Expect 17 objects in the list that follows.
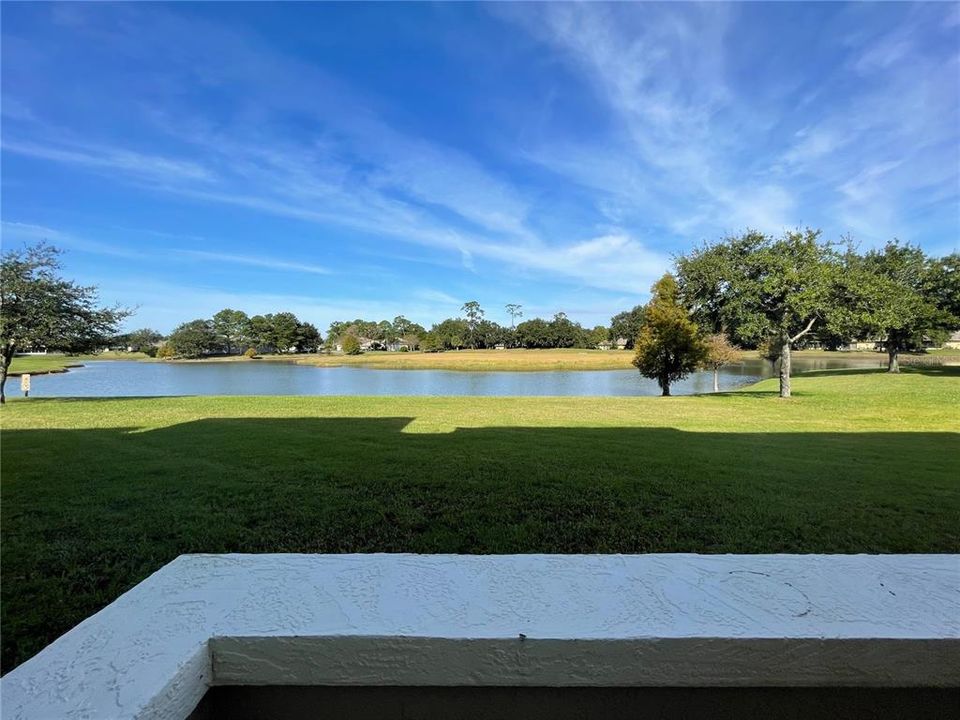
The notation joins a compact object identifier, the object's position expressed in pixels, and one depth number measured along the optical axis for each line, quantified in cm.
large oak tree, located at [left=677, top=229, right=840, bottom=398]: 1443
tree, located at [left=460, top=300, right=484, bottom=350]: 10262
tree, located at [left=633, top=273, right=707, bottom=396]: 2067
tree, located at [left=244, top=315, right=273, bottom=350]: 9050
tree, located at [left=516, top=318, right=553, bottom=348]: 9831
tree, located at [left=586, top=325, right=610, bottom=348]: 9869
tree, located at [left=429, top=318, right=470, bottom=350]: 9721
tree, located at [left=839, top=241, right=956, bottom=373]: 1483
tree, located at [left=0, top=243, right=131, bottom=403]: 1429
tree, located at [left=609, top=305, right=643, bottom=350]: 8850
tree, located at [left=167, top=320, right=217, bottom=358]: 7488
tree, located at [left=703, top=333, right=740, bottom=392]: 2182
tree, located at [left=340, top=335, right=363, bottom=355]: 9050
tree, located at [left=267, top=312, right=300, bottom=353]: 9156
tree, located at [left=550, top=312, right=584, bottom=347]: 9869
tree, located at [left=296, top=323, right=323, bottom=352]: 9650
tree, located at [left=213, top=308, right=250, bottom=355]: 8806
